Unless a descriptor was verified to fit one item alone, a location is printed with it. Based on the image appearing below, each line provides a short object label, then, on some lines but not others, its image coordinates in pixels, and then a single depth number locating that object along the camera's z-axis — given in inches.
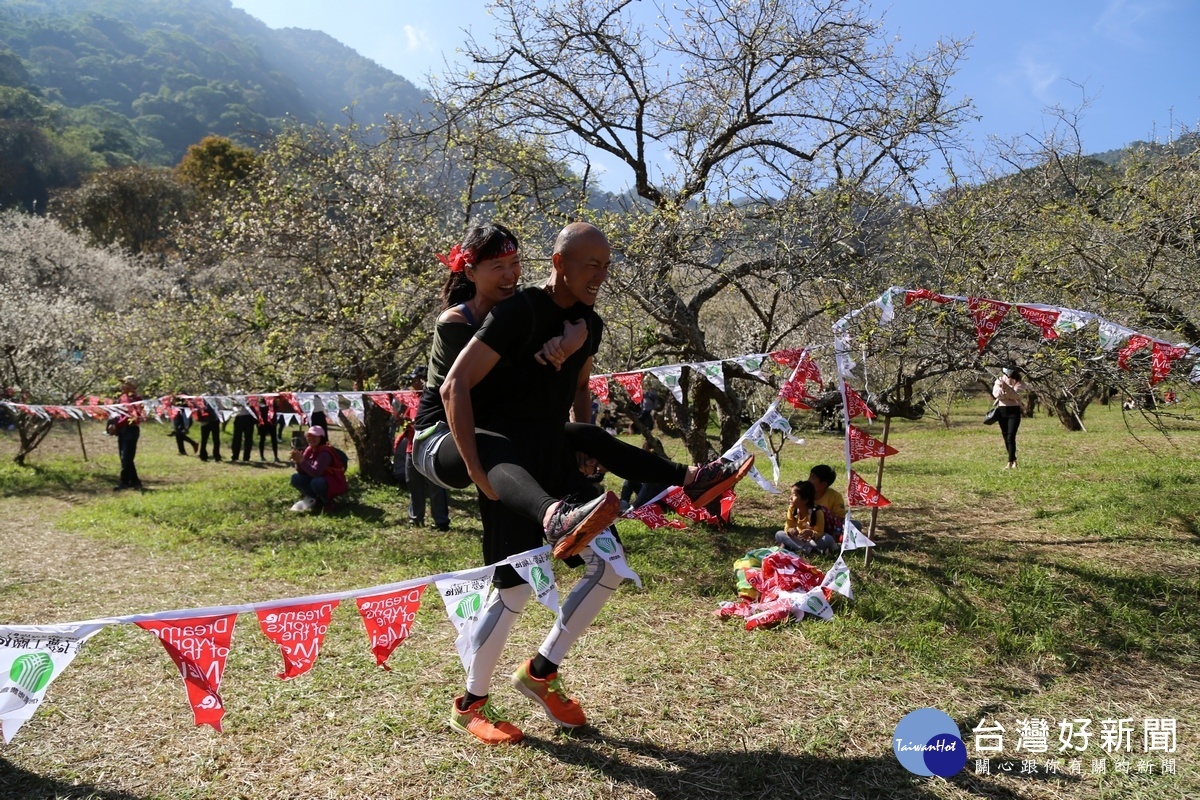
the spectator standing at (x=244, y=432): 601.7
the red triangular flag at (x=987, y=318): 197.6
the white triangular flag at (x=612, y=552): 112.7
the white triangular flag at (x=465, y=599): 111.1
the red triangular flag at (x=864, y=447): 193.2
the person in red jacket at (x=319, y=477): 355.6
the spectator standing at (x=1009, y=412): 436.8
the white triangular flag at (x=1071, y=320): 181.5
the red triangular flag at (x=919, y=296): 187.5
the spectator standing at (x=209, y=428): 590.2
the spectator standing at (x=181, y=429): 606.6
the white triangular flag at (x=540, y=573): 107.3
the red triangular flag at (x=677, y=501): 179.8
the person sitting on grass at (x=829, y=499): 240.4
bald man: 107.6
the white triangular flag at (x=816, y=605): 180.2
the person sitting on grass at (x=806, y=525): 235.1
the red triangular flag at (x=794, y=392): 208.9
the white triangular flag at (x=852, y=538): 176.1
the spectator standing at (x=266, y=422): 430.2
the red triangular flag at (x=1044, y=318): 186.4
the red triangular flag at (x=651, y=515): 184.4
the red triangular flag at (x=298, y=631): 107.2
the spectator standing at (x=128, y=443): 454.9
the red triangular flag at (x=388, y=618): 112.9
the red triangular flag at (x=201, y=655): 100.6
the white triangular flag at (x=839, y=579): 169.8
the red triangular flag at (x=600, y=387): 272.2
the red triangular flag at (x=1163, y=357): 178.5
